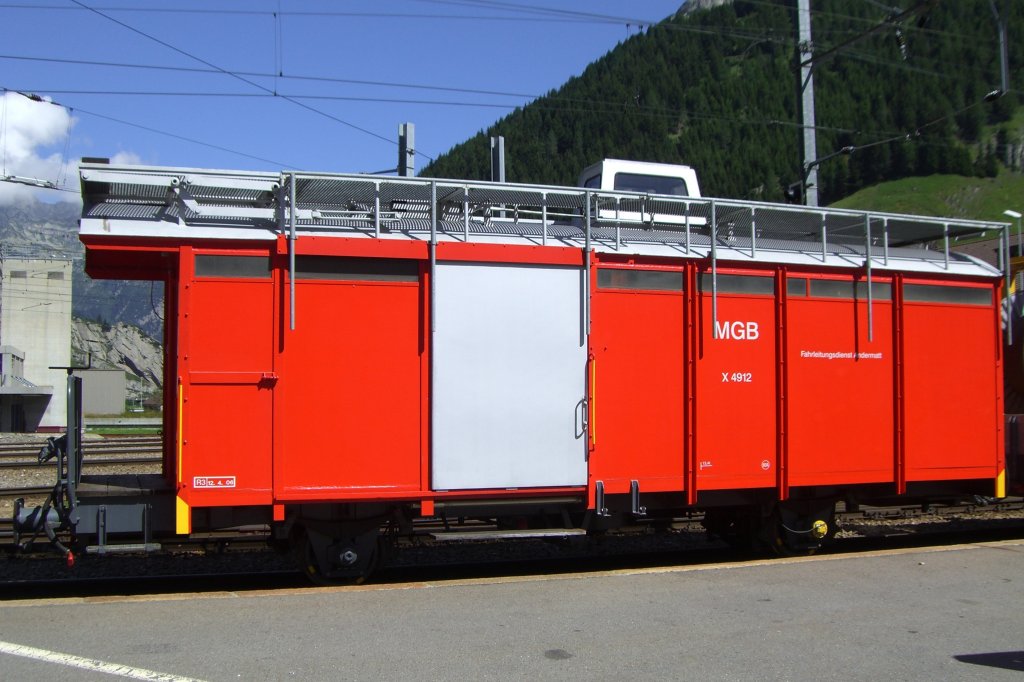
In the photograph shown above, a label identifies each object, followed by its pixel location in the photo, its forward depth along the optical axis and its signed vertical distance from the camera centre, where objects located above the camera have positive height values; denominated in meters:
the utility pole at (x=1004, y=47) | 13.46 +5.45
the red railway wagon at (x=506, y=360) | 7.07 +0.17
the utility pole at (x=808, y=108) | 14.31 +4.69
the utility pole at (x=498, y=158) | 14.77 +3.86
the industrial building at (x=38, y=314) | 58.00 +4.19
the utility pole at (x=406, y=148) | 16.52 +4.53
